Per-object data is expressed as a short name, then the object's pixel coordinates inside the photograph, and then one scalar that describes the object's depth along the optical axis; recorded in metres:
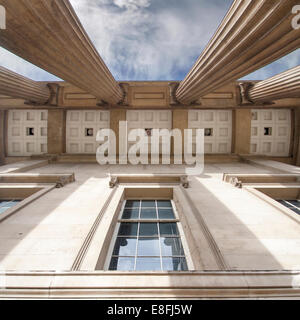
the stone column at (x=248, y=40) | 4.54
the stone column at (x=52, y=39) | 4.48
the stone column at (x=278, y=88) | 9.20
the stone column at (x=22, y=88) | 9.34
